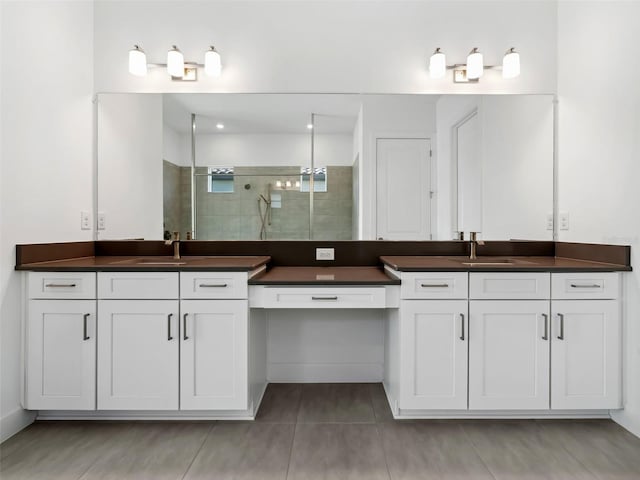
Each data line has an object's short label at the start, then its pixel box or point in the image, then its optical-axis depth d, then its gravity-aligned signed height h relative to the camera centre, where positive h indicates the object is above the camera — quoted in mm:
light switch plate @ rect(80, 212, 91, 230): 2599 +93
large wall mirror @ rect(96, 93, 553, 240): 2707 +485
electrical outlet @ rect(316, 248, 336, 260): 2727 -126
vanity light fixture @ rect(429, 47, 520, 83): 2615 +1135
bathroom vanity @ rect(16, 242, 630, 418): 2102 -514
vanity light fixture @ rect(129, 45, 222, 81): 2607 +1139
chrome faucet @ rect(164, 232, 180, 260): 2613 -53
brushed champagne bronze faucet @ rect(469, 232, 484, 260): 2571 -45
